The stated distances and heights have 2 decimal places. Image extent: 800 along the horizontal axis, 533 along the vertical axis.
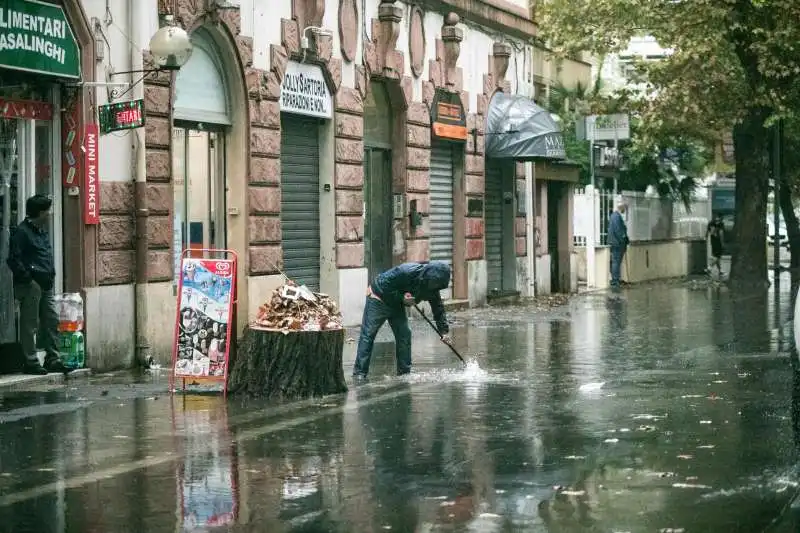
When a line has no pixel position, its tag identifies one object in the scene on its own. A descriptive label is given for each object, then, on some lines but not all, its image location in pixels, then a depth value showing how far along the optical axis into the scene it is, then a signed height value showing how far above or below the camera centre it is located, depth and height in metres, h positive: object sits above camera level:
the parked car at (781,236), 52.41 +0.53
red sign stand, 13.96 -0.51
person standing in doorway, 15.06 -0.18
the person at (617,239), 35.25 +0.32
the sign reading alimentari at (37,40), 15.08 +2.20
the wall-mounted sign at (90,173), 16.34 +0.92
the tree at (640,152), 34.98 +2.62
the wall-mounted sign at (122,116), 16.02 +1.50
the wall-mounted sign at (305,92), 21.36 +2.32
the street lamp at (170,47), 16.39 +2.23
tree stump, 13.58 -0.91
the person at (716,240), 42.06 +0.32
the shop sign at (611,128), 34.02 +2.73
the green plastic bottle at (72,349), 15.62 -0.87
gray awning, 28.95 +2.28
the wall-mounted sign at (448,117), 26.61 +2.41
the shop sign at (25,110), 15.51 +1.54
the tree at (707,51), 30.23 +3.94
